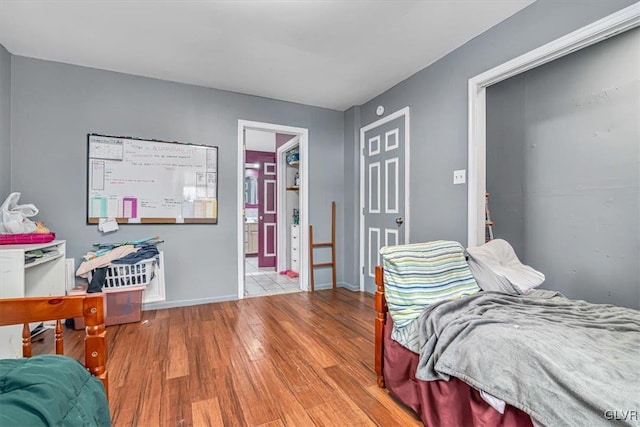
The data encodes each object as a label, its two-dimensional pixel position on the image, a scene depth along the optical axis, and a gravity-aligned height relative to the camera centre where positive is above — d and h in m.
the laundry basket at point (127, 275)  2.54 -0.54
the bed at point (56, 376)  0.63 -0.43
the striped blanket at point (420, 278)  1.46 -0.34
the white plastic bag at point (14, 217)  2.11 +0.00
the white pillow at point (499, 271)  1.63 -0.33
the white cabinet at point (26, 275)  1.72 -0.43
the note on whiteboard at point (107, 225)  2.75 -0.08
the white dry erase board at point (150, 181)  2.76 +0.38
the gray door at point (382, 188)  3.03 +0.33
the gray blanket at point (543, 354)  0.82 -0.49
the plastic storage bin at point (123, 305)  2.55 -0.82
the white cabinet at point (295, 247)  4.49 -0.51
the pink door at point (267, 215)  5.38 +0.03
